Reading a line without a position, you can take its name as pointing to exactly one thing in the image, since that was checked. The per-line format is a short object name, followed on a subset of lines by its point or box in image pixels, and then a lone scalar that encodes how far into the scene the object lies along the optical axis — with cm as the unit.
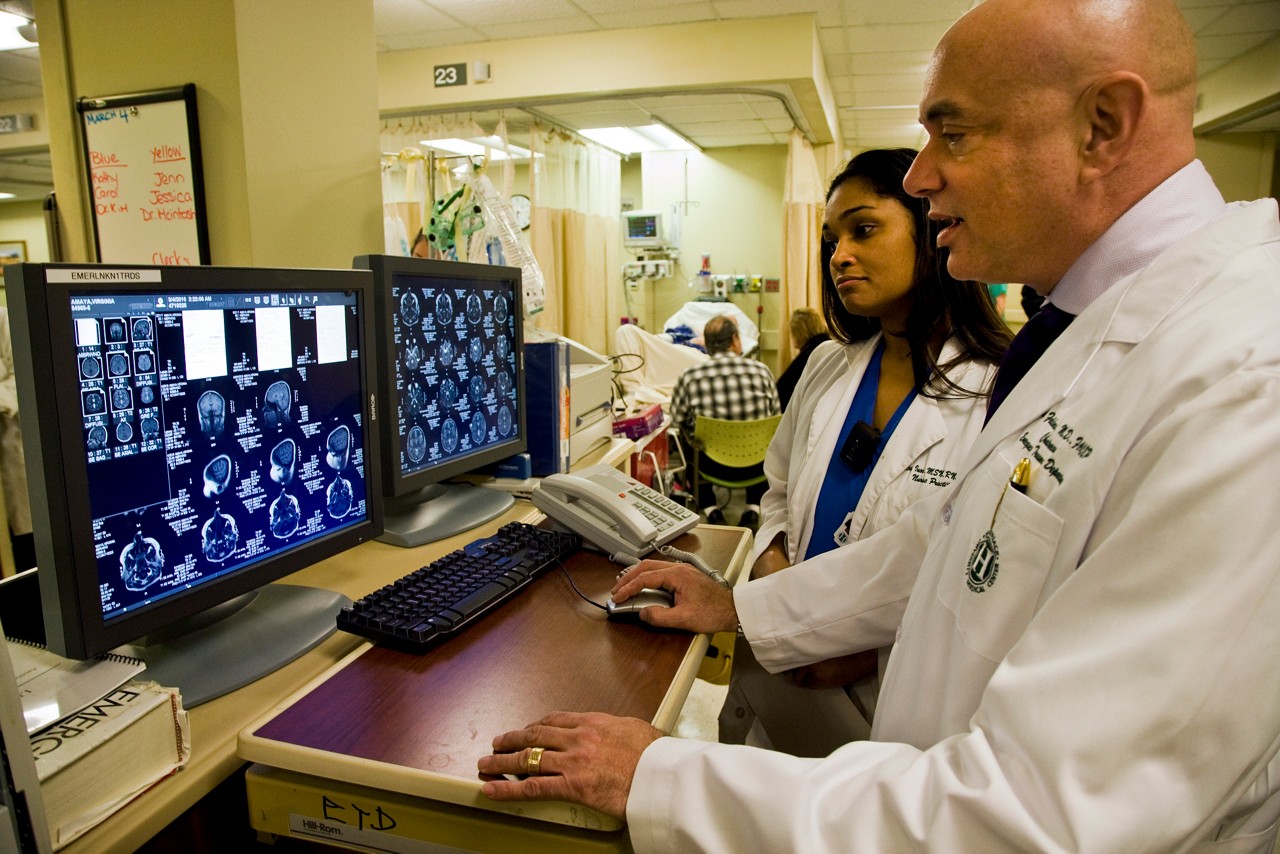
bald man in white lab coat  57
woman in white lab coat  138
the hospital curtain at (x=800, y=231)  604
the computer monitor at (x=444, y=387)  134
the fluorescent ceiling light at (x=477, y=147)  498
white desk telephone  137
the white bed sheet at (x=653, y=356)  570
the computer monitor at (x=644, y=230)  712
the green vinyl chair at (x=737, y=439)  380
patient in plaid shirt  384
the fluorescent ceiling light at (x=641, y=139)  648
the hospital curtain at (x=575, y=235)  557
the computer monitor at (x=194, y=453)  78
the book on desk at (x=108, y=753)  67
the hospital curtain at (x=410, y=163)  481
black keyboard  101
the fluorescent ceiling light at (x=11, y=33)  380
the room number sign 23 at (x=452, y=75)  481
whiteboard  170
